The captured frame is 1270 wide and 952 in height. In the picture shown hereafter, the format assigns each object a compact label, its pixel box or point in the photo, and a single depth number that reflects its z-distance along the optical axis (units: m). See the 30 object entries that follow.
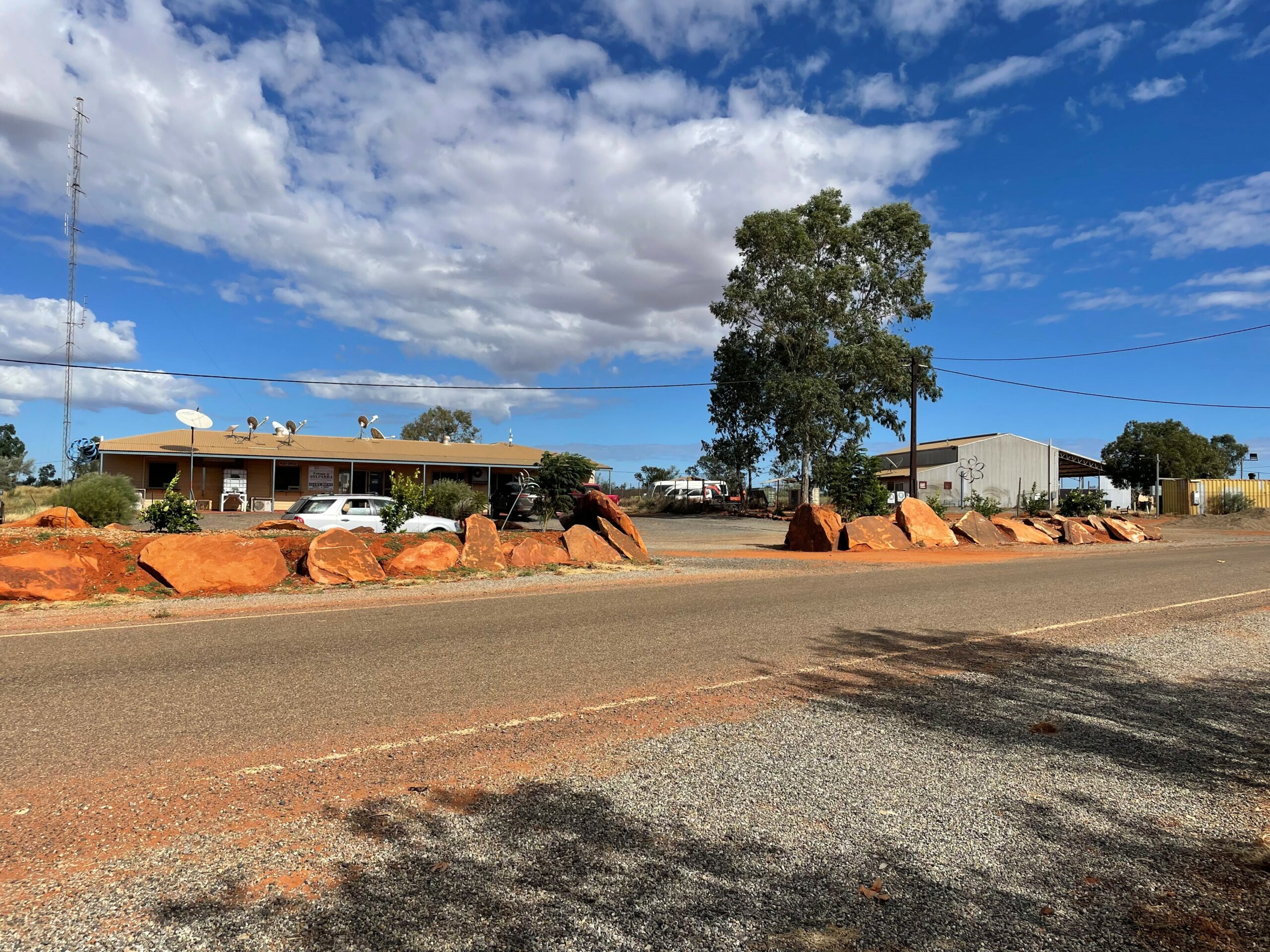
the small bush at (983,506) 30.56
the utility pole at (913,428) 34.74
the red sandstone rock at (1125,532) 28.03
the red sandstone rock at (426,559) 13.73
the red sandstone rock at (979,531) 24.33
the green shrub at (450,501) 26.42
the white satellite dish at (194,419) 28.27
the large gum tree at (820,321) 37.88
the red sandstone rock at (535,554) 15.10
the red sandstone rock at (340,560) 12.80
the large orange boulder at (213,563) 11.75
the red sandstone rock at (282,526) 16.78
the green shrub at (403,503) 17.12
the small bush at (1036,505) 33.62
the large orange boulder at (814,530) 21.36
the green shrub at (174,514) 15.22
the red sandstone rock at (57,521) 15.91
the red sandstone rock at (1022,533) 25.62
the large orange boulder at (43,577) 10.59
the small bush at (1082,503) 33.44
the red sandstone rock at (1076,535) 26.35
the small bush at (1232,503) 43.16
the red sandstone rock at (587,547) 16.17
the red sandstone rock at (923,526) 22.69
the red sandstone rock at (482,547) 14.63
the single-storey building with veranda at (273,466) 33.12
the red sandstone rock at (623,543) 16.98
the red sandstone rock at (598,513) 17.86
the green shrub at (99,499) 18.86
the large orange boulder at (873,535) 21.61
